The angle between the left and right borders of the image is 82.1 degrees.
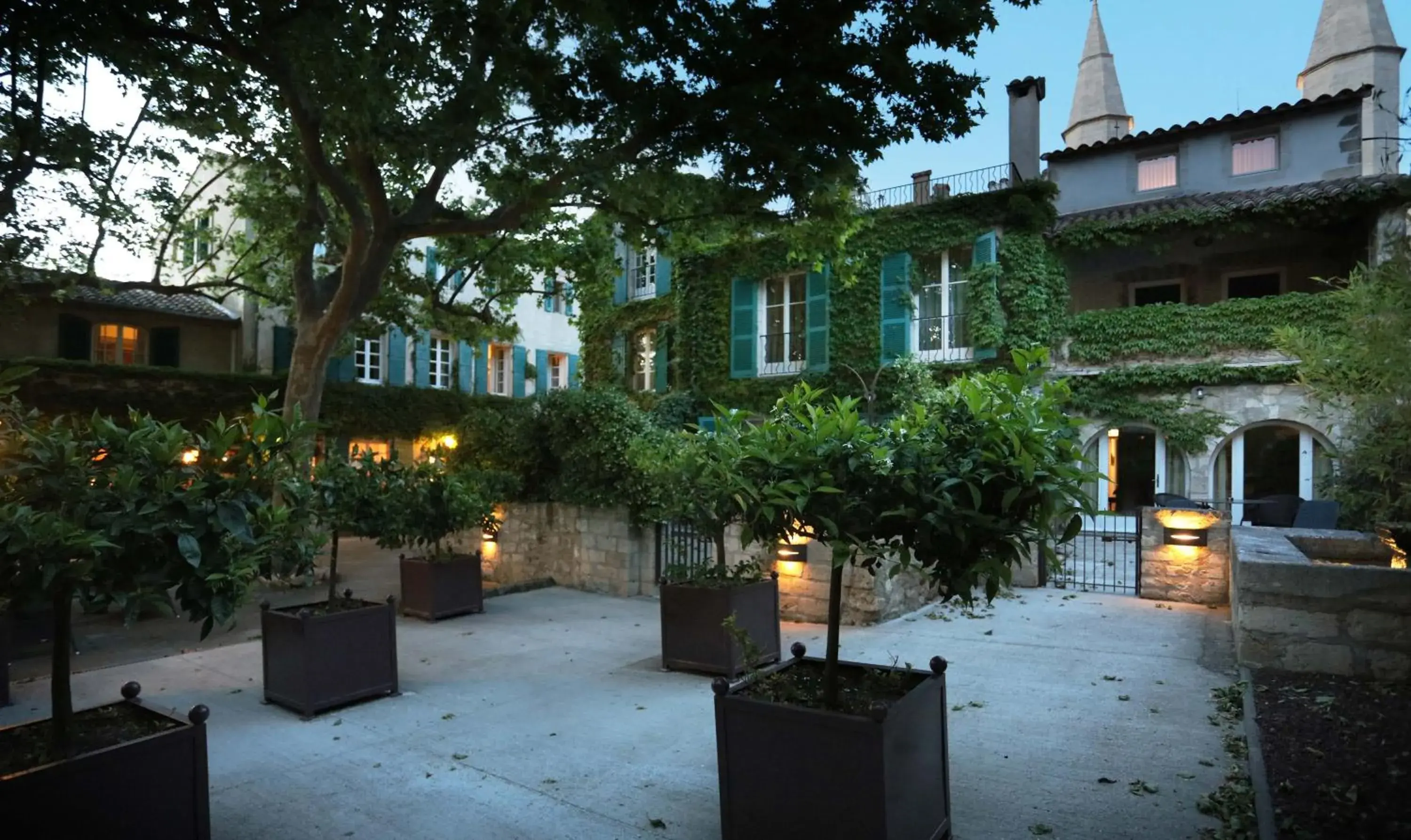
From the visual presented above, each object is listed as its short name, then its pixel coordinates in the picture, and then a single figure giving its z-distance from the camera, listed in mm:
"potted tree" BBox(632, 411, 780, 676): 6363
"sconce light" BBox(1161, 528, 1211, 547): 8883
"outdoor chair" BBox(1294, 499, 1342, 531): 10844
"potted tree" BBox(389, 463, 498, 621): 8102
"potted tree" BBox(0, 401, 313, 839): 2930
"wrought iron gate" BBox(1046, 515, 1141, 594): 9812
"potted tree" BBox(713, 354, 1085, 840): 3010
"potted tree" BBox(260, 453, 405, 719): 5430
